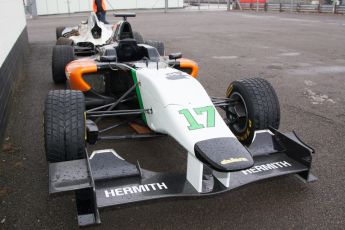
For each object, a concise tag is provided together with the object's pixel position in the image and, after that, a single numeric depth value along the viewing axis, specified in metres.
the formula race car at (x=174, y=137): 2.72
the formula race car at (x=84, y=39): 6.24
